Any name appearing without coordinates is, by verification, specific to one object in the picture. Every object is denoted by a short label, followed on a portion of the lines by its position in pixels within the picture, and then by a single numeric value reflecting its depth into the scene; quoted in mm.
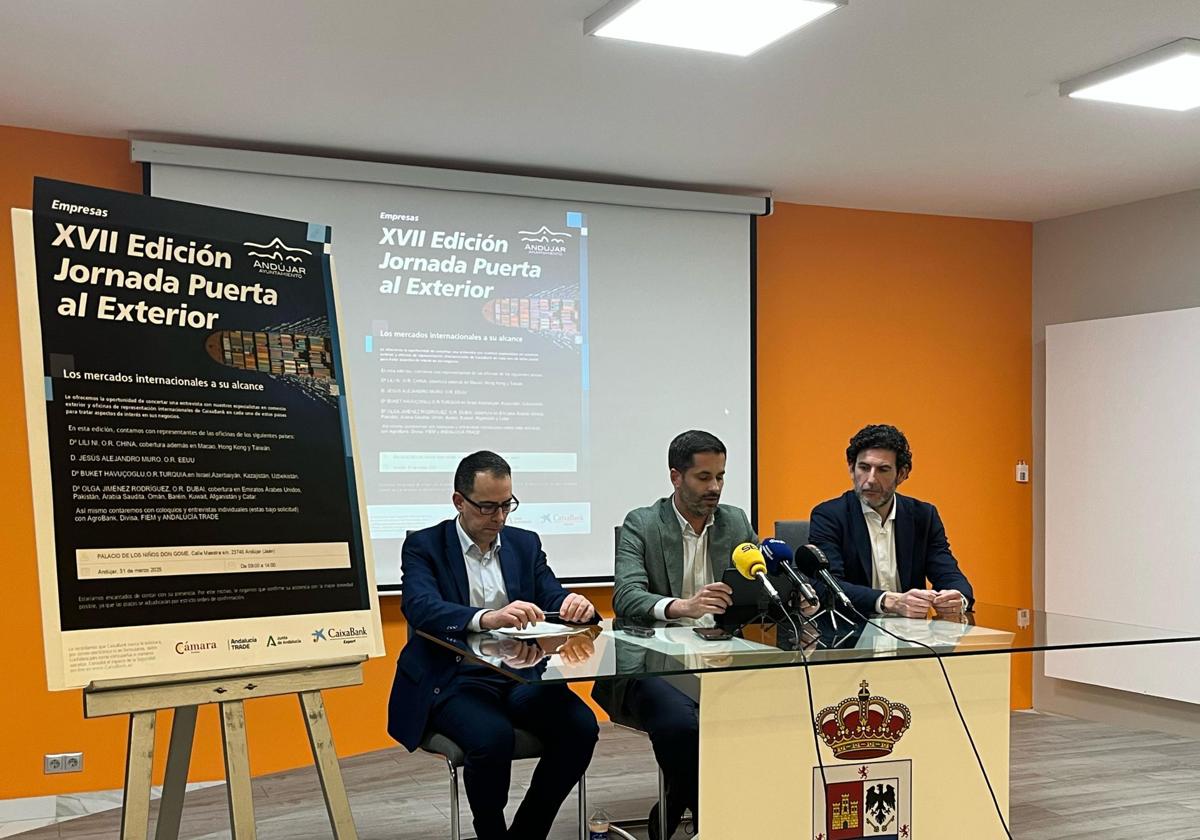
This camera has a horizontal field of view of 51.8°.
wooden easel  2326
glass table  2926
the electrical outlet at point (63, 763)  4742
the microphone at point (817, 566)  3223
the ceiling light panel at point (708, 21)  3490
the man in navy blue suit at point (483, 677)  3426
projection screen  5234
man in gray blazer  3539
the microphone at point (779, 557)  3156
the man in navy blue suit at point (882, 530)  4039
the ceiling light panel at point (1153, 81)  3910
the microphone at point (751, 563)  3240
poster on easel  2361
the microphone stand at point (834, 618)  3105
